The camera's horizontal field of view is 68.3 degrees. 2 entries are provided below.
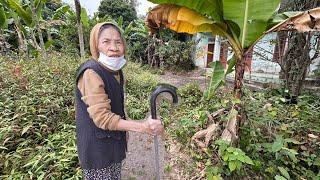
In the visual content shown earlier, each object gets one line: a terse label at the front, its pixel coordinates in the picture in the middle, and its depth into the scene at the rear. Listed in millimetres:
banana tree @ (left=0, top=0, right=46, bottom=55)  7067
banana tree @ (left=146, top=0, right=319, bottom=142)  2660
